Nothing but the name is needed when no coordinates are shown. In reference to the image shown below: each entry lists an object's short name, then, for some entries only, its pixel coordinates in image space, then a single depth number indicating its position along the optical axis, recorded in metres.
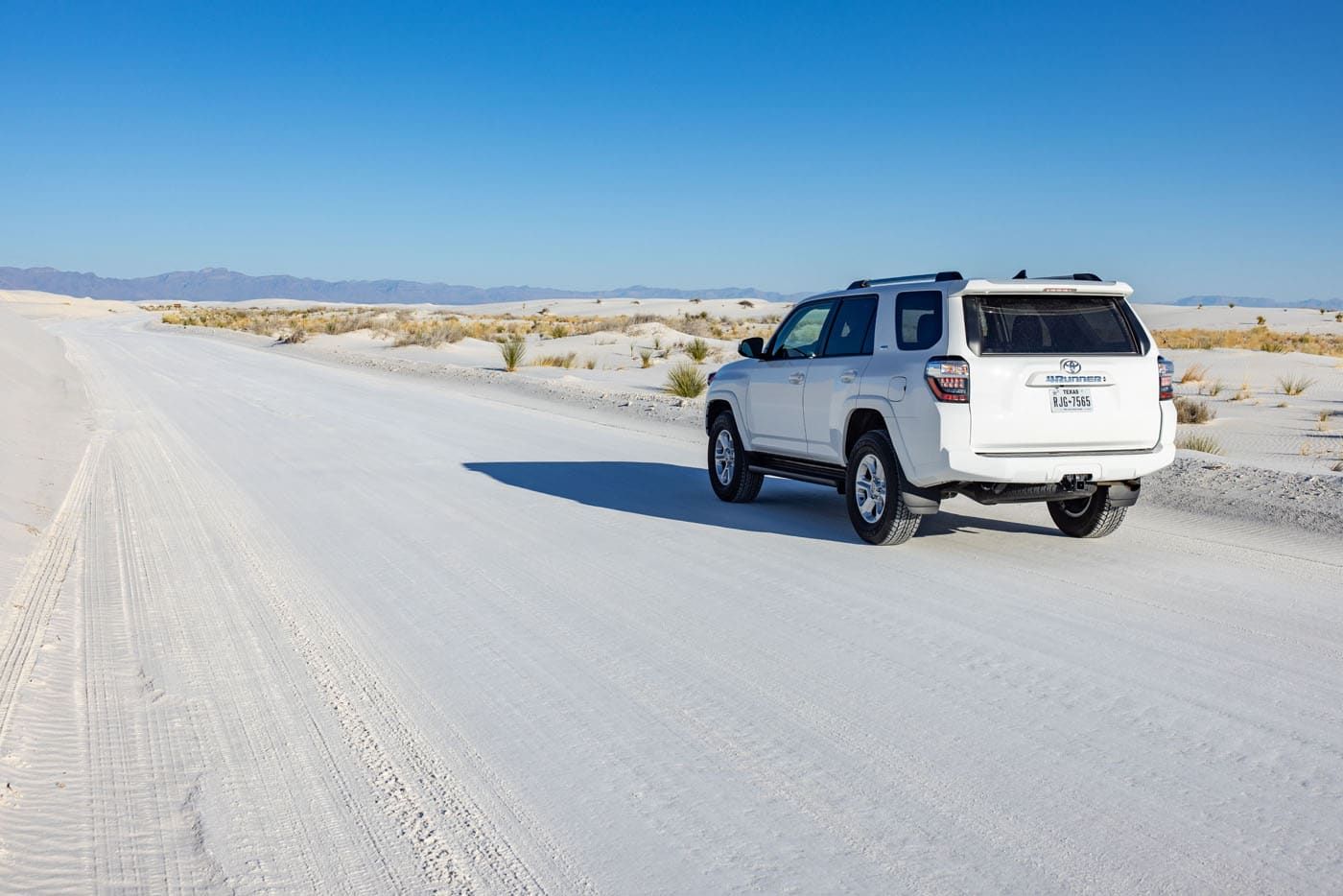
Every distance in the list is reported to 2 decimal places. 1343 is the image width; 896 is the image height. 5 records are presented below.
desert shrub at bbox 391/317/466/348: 50.57
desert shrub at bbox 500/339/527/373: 34.25
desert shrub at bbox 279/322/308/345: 52.88
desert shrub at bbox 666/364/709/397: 25.09
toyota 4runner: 8.45
